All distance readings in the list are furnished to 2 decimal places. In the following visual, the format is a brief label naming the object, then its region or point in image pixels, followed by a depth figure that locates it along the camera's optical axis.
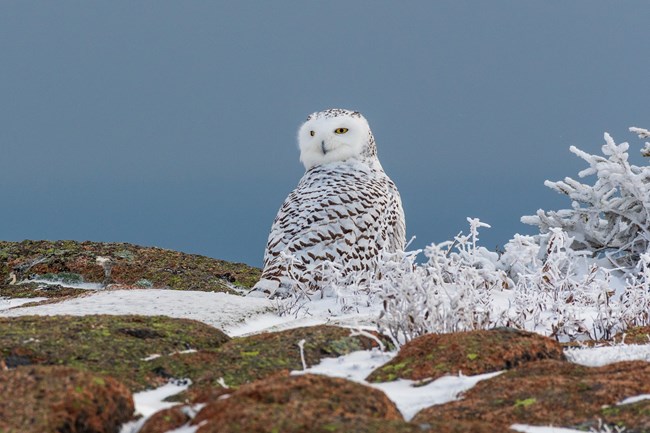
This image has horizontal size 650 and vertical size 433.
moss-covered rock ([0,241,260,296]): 28.59
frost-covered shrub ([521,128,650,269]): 20.69
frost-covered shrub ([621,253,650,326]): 13.24
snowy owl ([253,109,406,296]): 18.30
